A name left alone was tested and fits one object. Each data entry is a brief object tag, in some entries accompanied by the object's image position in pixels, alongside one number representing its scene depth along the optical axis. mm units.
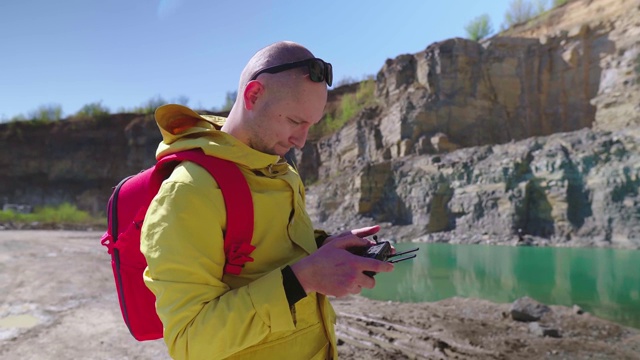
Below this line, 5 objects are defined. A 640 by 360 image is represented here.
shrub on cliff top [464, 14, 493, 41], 37969
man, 891
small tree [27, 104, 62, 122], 41625
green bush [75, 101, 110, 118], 42094
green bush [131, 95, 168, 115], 42406
